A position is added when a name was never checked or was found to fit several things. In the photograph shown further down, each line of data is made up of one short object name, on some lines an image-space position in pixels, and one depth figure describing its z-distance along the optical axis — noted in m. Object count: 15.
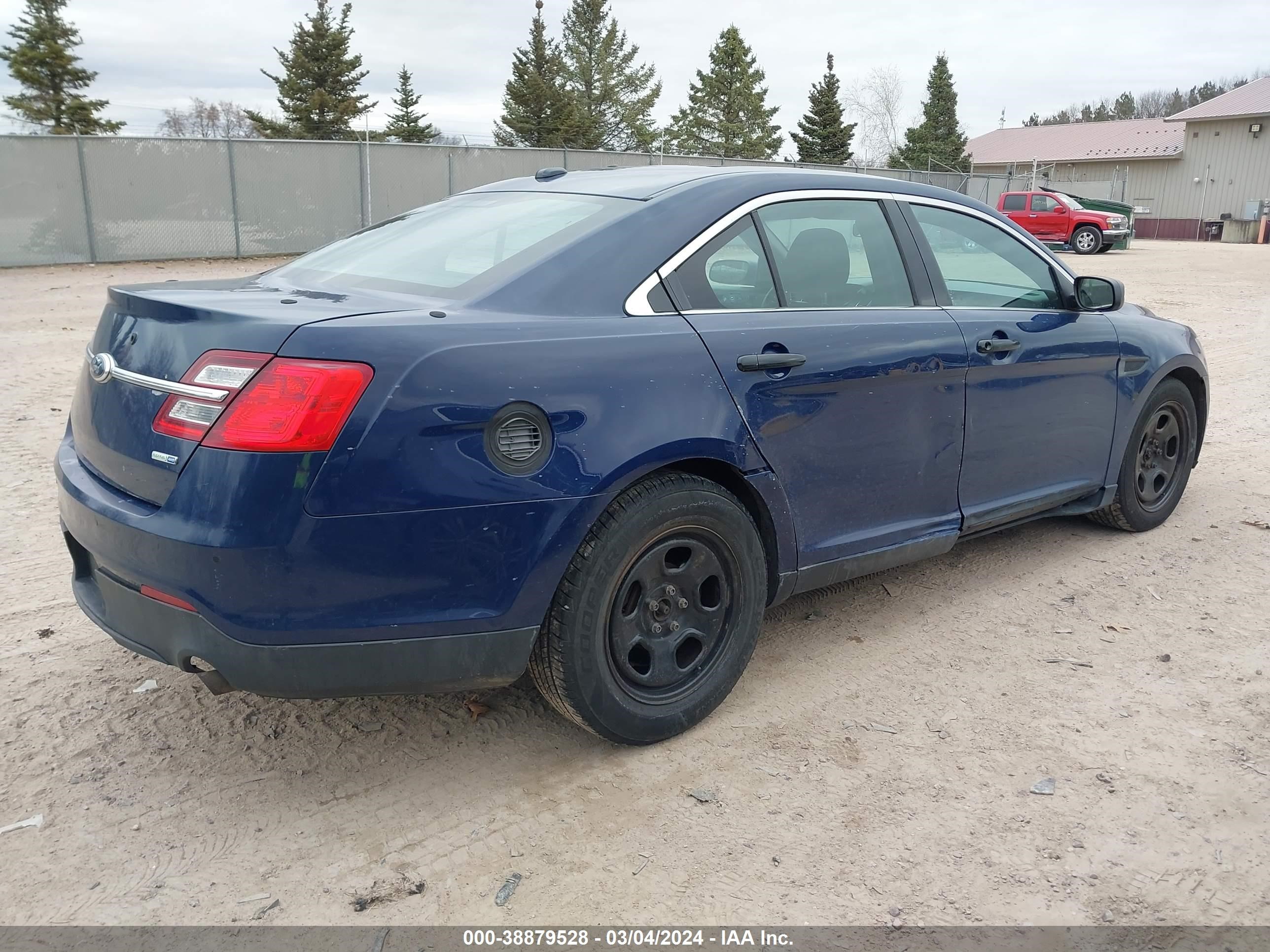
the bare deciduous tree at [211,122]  53.59
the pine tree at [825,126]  55.12
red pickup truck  29.67
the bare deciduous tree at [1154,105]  97.88
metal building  47.62
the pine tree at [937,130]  60.44
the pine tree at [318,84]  42.56
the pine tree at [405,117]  49.25
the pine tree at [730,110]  52.38
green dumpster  30.22
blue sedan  2.39
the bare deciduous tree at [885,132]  60.75
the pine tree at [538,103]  47.75
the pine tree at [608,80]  52.62
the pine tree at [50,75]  33.06
